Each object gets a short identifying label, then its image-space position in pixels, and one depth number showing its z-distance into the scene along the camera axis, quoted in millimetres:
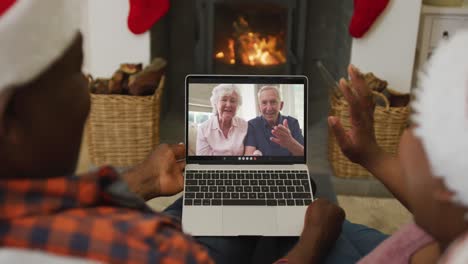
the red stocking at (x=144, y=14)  2420
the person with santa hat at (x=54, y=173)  626
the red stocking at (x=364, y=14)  2338
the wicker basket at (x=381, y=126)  2262
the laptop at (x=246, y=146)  1410
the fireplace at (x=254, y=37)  2619
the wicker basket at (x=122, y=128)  2283
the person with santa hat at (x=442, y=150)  620
